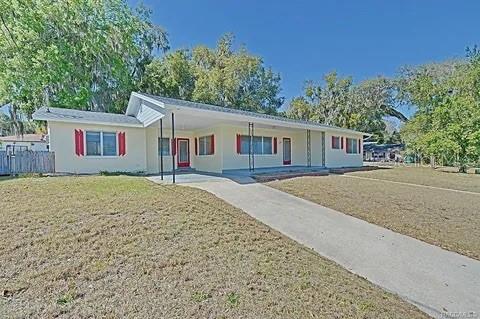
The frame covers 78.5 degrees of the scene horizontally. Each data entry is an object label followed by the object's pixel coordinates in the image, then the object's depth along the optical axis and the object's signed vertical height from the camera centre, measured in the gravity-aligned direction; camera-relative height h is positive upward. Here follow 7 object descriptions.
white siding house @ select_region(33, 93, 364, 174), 13.04 +0.65
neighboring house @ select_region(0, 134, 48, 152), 25.59 +1.16
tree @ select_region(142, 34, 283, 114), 29.72 +7.82
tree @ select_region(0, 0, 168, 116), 18.67 +7.76
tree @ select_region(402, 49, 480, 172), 21.53 +2.55
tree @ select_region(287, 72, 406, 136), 39.91 +6.64
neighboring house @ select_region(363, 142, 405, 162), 43.40 -0.34
